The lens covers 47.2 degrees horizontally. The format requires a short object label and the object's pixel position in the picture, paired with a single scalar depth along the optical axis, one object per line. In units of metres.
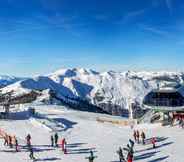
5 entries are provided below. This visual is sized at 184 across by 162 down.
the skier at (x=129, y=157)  18.39
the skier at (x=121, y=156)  19.11
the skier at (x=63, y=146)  21.70
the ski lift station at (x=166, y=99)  35.42
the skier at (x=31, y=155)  20.10
